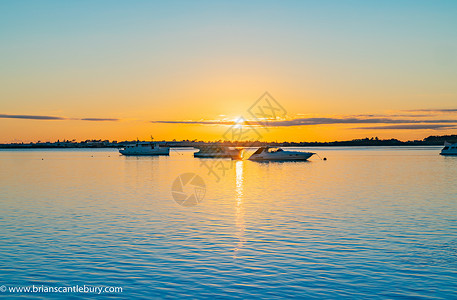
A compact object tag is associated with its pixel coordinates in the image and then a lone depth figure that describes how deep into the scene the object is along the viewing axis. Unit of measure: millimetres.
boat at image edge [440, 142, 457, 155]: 145750
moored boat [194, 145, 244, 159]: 150500
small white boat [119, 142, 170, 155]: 167125
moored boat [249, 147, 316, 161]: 114750
